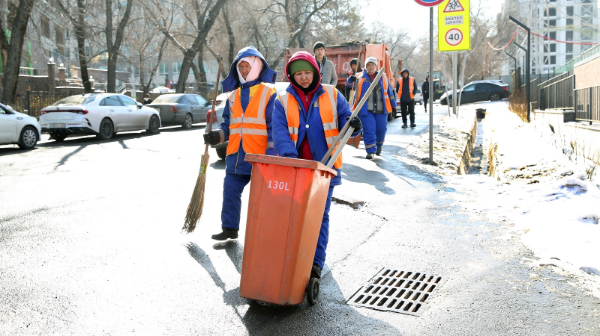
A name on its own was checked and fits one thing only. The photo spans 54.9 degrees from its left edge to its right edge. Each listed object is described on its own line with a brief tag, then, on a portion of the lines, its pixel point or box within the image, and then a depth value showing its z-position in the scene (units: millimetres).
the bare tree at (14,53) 21859
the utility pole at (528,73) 18295
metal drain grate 3887
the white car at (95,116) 15555
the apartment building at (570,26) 76606
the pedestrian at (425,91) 26594
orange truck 20625
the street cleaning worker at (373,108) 10750
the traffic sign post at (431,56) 8953
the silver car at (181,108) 20750
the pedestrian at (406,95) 16330
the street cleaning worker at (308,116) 4109
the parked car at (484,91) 39125
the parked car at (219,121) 10931
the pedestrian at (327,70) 12578
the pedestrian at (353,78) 11992
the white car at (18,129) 13297
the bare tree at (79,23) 25162
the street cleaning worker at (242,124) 5062
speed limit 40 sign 16438
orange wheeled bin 3533
